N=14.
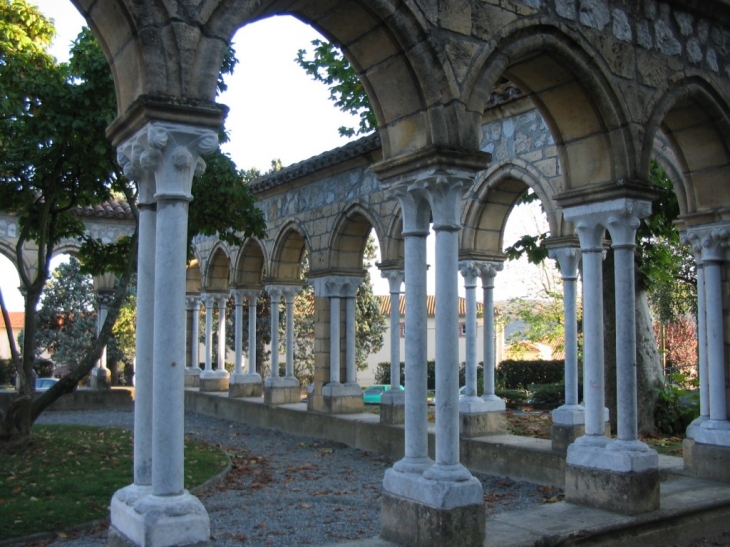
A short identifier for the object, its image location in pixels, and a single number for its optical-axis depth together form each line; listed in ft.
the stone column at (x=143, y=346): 13.76
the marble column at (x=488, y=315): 32.78
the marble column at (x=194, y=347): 60.49
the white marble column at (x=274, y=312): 46.78
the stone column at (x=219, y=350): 55.67
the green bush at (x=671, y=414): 36.14
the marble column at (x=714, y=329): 22.99
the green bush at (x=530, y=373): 77.33
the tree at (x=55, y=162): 27.50
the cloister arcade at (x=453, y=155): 13.29
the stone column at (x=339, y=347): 40.27
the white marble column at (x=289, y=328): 46.11
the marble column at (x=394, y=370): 35.27
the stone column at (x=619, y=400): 18.70
